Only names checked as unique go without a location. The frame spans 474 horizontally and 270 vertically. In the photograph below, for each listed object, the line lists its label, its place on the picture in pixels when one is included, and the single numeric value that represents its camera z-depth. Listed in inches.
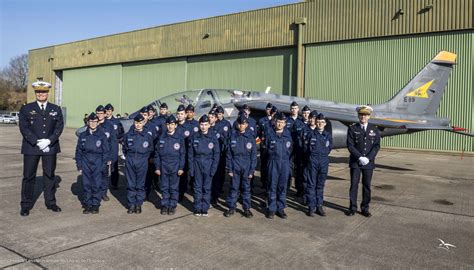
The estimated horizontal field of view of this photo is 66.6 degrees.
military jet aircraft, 387.2
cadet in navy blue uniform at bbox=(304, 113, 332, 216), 247.4
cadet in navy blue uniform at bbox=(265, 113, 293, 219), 237.5
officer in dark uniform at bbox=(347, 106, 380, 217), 247.0
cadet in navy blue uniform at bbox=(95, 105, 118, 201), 256.5
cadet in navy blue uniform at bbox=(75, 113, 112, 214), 237.3
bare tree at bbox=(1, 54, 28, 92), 3698.3
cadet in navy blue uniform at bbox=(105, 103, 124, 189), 309.7
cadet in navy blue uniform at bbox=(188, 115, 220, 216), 239.5
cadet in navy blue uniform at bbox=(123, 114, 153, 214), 241.8
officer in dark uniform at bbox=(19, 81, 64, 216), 227.1
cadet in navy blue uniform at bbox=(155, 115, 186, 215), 241.1
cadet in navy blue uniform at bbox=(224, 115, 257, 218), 239.8
